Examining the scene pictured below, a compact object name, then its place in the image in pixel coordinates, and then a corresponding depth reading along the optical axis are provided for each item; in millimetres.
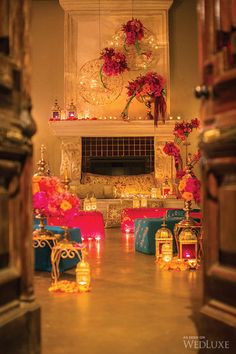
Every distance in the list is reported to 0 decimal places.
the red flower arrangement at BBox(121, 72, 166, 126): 10125
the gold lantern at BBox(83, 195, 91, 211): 8352
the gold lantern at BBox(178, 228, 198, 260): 5086
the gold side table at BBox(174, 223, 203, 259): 5199
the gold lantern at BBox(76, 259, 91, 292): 3855
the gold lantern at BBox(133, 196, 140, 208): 9023
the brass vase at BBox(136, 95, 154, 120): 10219
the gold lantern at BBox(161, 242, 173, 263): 5060
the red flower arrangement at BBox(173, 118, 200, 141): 8500
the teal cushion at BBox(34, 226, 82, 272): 4730
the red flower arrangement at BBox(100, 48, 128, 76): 10398
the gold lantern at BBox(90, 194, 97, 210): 8375
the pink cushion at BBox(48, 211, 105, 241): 7156
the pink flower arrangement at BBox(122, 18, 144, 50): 10422
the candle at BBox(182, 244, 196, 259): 5117
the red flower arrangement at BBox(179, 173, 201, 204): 5094
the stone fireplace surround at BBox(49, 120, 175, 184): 10109
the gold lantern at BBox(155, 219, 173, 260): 5285
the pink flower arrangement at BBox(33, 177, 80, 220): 4277
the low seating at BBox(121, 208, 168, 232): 8172
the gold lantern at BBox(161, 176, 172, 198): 9602
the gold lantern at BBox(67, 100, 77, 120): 10188
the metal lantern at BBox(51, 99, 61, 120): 10164
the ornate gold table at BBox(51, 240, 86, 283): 4109
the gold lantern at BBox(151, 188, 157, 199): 9672
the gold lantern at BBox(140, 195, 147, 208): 9023
